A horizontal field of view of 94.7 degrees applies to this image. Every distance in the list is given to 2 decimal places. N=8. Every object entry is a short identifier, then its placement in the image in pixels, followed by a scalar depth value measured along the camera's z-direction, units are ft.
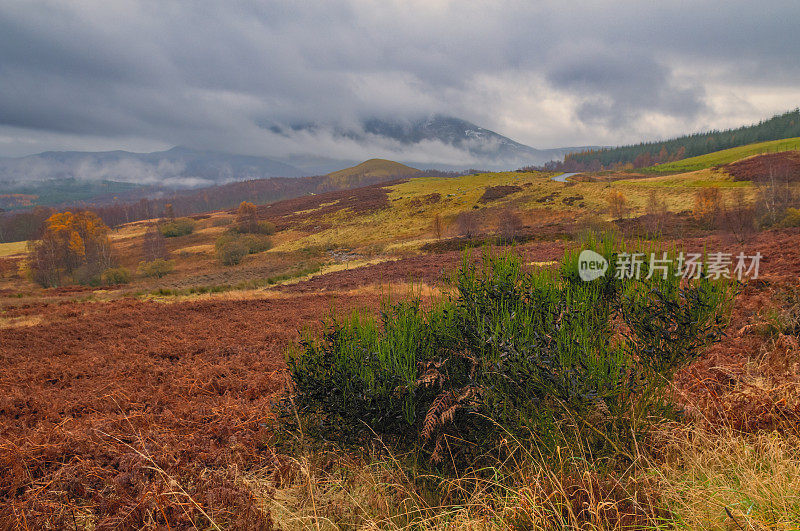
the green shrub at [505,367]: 8.79
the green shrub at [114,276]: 171.94
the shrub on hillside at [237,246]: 208.44
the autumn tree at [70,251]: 177.88
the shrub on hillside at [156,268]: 192.34
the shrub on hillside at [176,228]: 330.34
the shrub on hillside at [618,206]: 173.17
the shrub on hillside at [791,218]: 73.37
